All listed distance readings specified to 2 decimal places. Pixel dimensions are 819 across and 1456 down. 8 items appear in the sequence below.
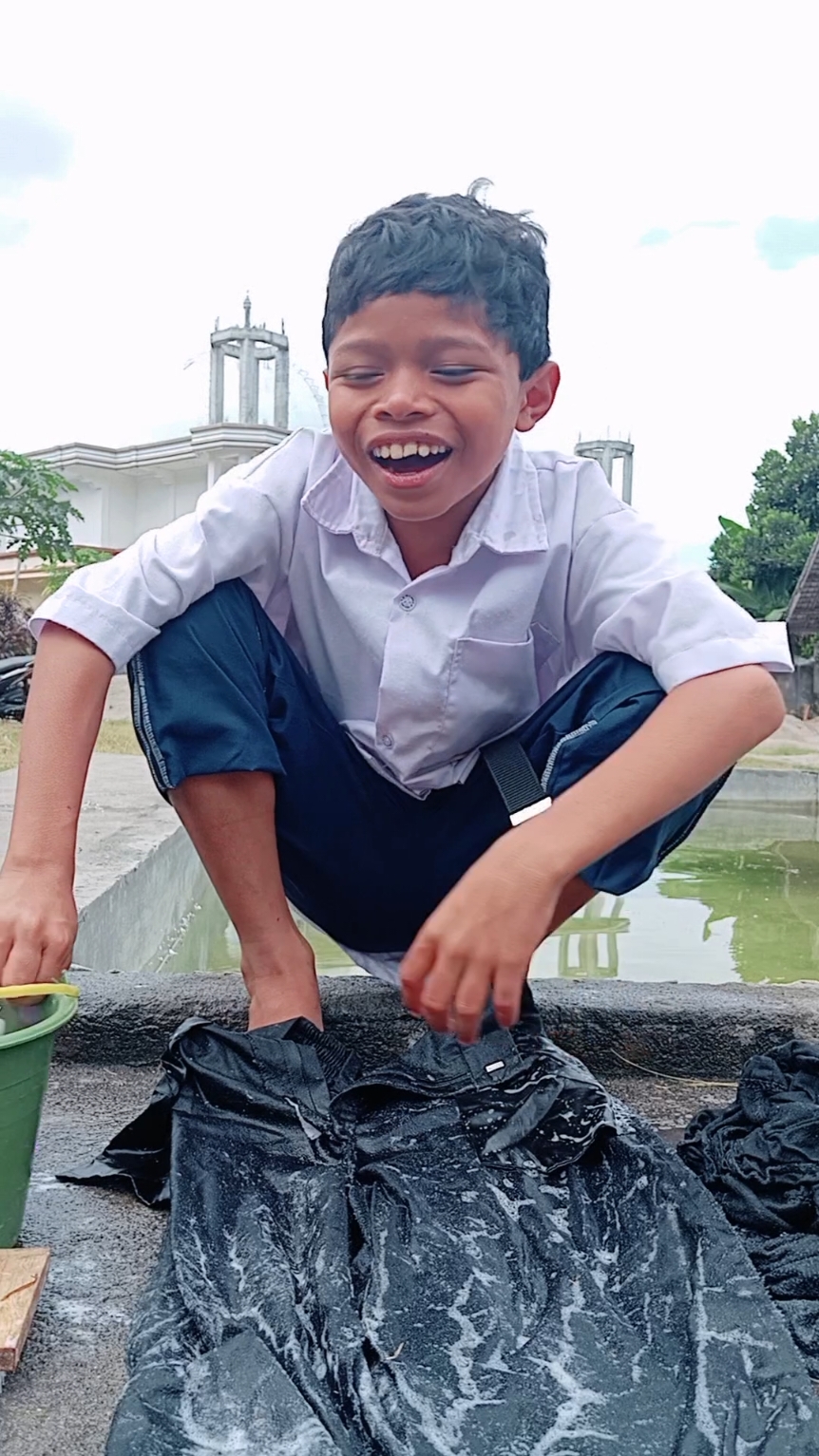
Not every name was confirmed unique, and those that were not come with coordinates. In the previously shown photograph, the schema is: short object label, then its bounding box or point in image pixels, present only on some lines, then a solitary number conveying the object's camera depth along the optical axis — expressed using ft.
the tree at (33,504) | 49.21
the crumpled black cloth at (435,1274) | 3.02
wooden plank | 3.19
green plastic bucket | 3.76
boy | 4.49
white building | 78.28
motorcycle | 37.19
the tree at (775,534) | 66.95
